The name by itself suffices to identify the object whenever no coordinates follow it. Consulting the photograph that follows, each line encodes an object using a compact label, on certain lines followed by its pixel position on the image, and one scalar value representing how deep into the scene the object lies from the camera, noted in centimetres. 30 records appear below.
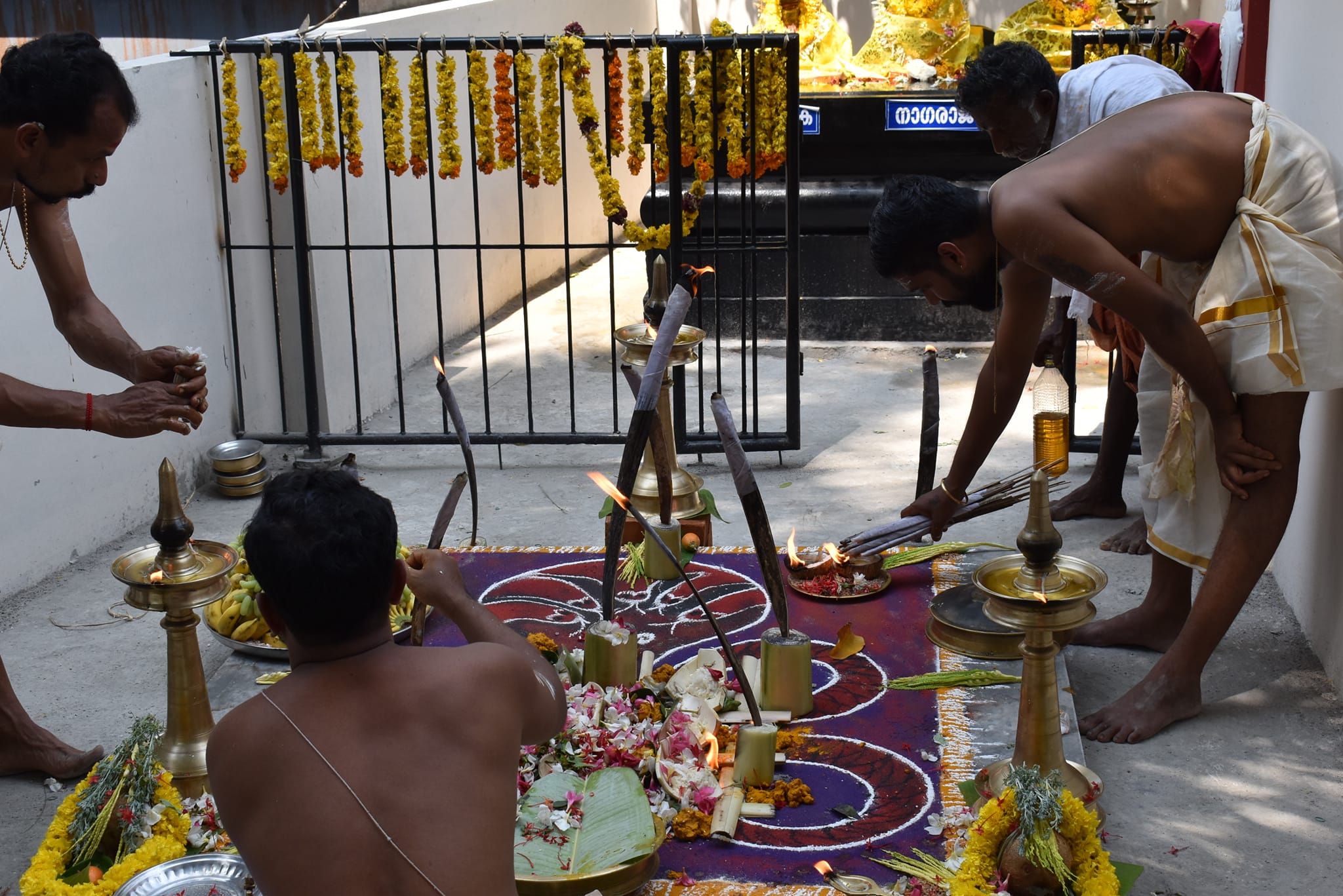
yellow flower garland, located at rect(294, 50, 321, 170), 514
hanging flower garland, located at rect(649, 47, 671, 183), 497
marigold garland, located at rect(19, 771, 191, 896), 237
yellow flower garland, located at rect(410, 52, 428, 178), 512
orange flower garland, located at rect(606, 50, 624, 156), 504
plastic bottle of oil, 486
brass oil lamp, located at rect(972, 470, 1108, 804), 242
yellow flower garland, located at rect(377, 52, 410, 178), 521
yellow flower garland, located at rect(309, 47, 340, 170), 518
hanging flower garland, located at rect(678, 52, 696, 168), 518
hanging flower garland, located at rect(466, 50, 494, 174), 509
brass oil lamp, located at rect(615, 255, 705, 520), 388
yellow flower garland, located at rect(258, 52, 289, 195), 515
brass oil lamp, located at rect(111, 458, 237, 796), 269
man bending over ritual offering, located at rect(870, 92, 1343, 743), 299
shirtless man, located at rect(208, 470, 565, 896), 170
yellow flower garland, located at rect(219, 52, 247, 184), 520
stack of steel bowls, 528
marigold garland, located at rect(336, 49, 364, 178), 520
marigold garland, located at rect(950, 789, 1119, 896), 230
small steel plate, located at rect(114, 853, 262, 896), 238
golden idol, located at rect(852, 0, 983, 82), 809
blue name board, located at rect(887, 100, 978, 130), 737
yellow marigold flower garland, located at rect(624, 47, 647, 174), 503
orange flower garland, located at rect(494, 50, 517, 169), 514
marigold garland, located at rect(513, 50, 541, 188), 515
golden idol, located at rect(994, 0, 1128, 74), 810
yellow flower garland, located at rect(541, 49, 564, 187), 506
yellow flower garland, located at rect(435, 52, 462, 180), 518
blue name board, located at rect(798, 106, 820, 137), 741
